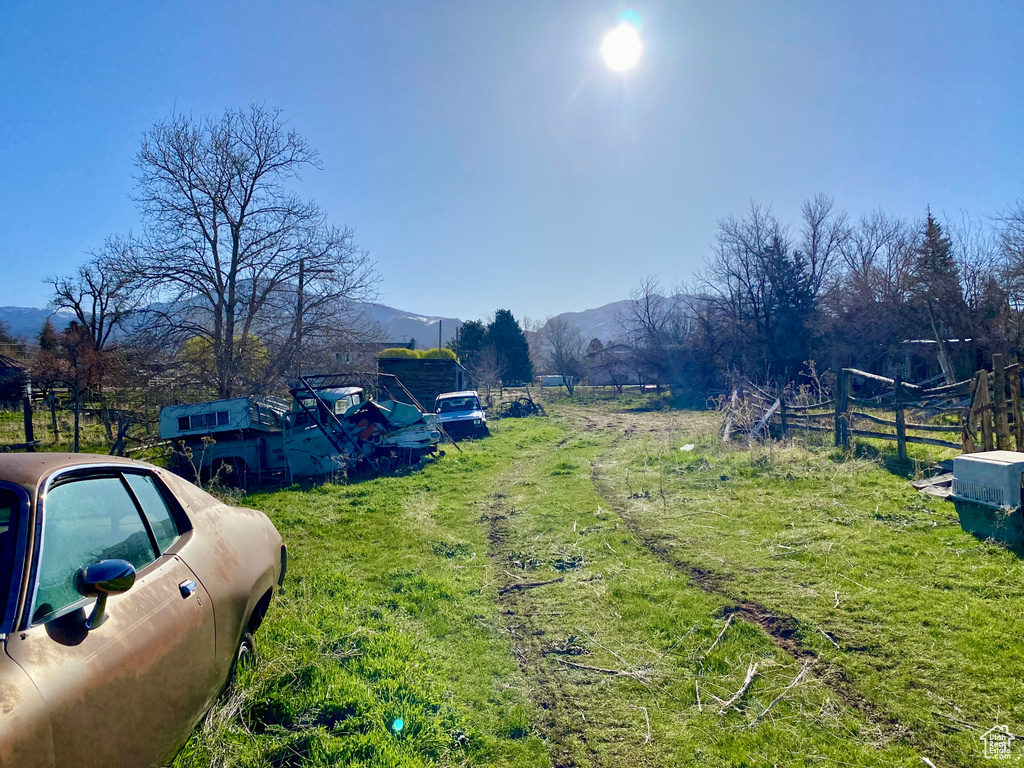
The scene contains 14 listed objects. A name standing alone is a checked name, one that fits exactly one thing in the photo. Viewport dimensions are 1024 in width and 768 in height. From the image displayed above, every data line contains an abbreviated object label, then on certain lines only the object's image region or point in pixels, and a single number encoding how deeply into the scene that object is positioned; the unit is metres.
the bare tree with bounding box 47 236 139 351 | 14.09
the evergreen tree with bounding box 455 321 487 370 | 44.94
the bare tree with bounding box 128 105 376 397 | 14.50
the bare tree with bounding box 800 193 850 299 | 36.03
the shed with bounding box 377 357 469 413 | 24.64
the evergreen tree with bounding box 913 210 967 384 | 25.98
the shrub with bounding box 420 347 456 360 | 26.11
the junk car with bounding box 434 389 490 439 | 18.80
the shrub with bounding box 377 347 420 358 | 26.77
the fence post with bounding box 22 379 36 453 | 14.43
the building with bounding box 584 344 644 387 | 47.69
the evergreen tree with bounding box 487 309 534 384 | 47.38
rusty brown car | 1.83
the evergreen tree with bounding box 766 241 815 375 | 34.12
